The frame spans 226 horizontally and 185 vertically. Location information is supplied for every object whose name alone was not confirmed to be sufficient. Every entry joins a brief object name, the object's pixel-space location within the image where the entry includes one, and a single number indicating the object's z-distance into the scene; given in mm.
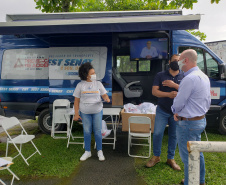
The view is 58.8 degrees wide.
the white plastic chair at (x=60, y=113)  4646
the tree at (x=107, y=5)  5957
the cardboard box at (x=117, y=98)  5258
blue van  4719
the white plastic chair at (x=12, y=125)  3442
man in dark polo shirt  3023
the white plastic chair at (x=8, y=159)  2579
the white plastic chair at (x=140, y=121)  3666
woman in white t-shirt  3469
